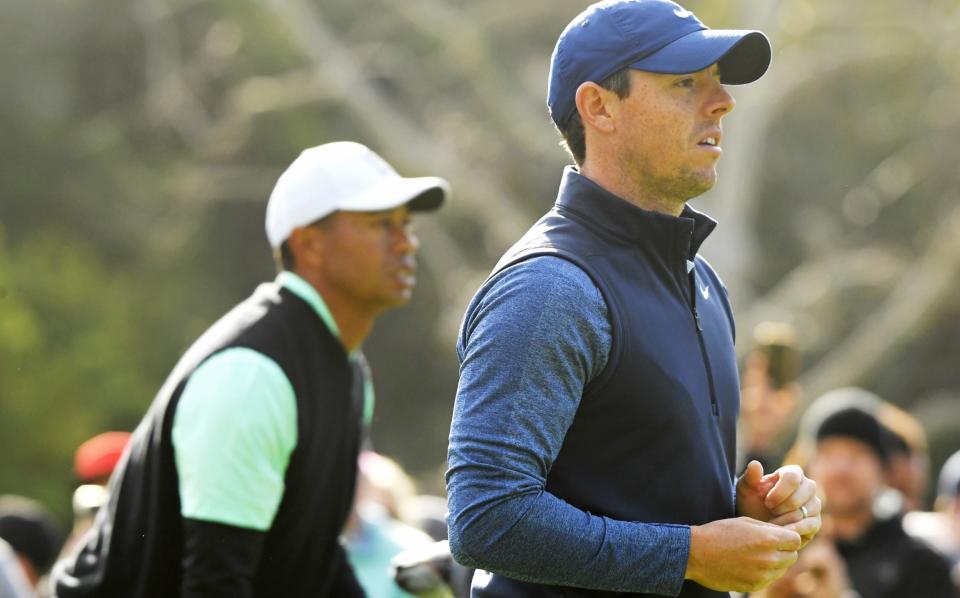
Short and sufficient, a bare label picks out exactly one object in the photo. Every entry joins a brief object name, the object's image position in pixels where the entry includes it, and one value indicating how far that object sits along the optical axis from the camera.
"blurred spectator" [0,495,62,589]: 16.14
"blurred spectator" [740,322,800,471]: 14.96
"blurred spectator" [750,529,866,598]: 11.49
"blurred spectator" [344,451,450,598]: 13.45
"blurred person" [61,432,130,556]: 14.69
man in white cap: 8.98
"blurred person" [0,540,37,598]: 11.05
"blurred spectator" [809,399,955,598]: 13.85
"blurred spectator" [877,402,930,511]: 16.47
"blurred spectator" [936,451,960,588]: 15.98
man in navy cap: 6.19
